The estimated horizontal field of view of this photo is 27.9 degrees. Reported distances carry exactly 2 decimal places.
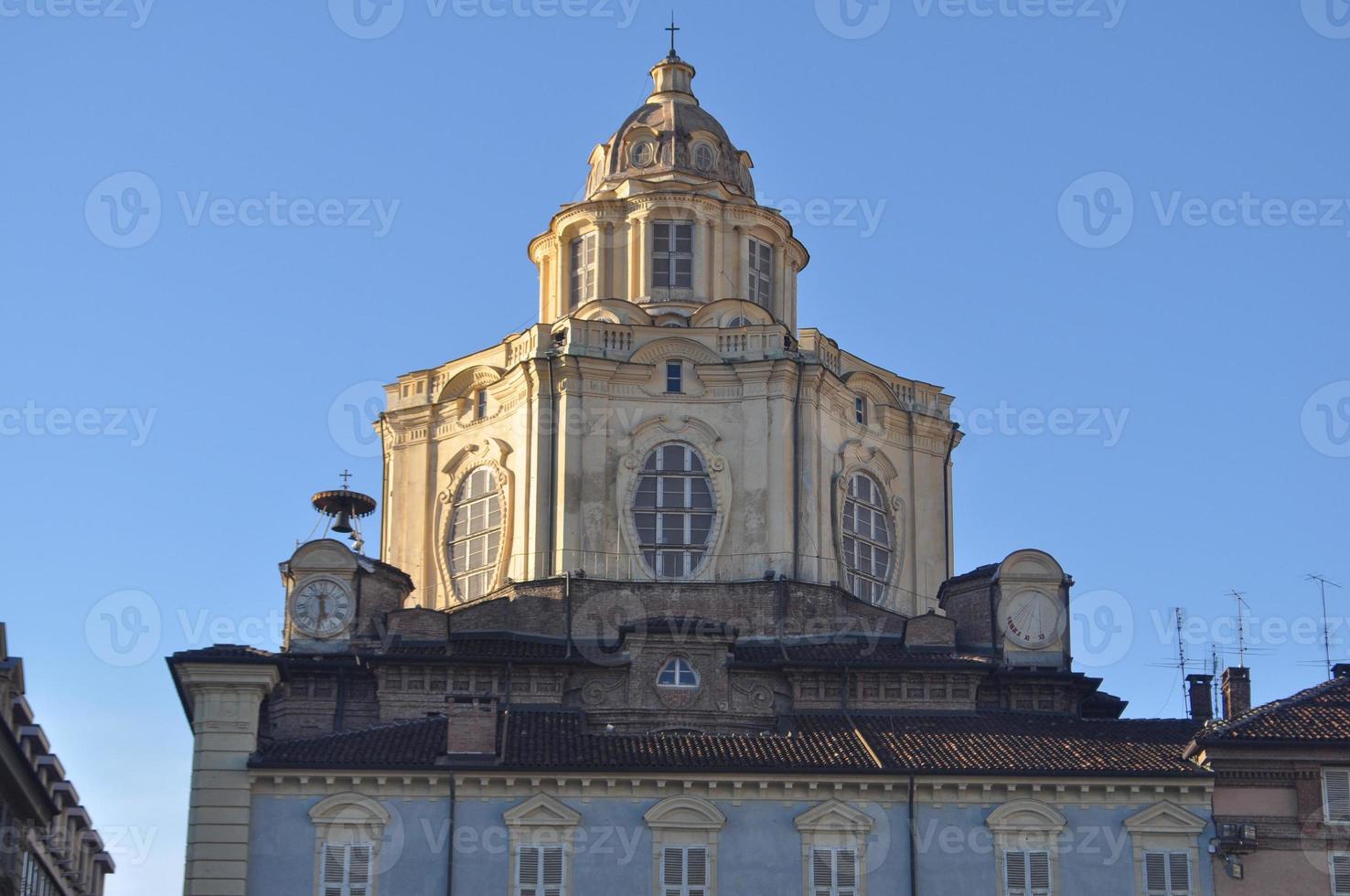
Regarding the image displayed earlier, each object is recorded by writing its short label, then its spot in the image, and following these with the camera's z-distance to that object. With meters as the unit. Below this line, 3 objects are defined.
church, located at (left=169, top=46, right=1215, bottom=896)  60.38
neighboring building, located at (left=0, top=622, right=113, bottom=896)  63.78
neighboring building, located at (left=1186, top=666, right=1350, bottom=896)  60.66
